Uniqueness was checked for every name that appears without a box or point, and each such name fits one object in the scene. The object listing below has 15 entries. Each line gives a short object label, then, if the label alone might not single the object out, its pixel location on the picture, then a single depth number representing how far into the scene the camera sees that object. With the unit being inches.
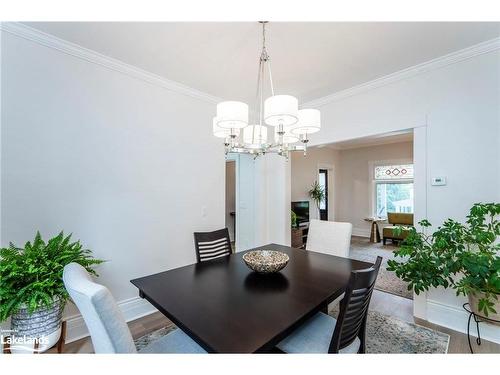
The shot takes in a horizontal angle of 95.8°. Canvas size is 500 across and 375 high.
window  229.6
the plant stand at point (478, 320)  69.2
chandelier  55.9
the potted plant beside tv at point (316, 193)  231.6
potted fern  54.7
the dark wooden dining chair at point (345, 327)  42.8
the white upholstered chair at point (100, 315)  31.3
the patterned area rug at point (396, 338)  73.9
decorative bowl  61.9
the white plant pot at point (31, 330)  57.4
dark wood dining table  37.8
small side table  230.1
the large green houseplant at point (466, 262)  64.6
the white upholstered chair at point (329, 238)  89.1
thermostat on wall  88.1
